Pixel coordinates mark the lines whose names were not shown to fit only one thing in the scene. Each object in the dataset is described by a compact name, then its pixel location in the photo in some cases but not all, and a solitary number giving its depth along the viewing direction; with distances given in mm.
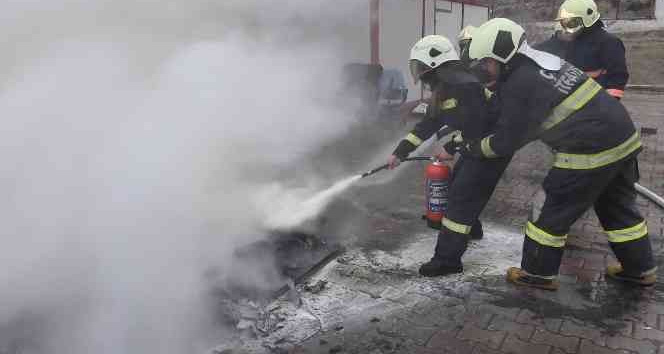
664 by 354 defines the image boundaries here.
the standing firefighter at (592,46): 4297
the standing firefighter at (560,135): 2924
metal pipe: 4734
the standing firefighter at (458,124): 3428
